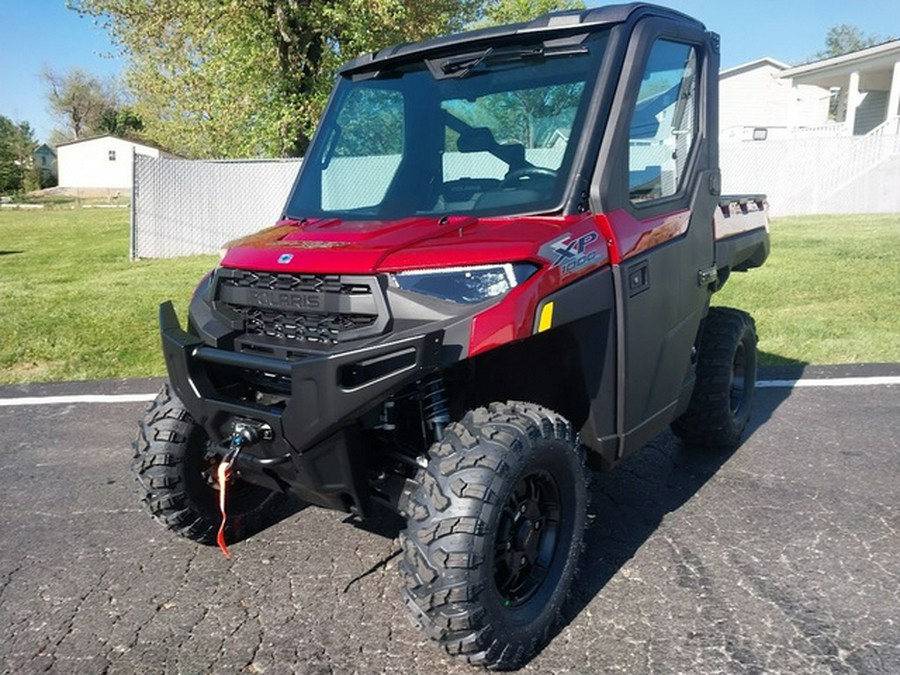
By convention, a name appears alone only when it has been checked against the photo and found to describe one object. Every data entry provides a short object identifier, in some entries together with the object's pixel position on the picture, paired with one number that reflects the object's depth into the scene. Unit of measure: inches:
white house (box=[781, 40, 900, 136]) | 1018.7
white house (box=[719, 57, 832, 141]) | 1526.8
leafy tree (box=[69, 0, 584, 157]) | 655.8
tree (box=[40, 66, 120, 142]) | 3678.6
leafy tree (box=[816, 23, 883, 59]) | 3420.3
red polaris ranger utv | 104.8
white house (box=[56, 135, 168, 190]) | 3095.5
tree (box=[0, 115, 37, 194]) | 2253.9
